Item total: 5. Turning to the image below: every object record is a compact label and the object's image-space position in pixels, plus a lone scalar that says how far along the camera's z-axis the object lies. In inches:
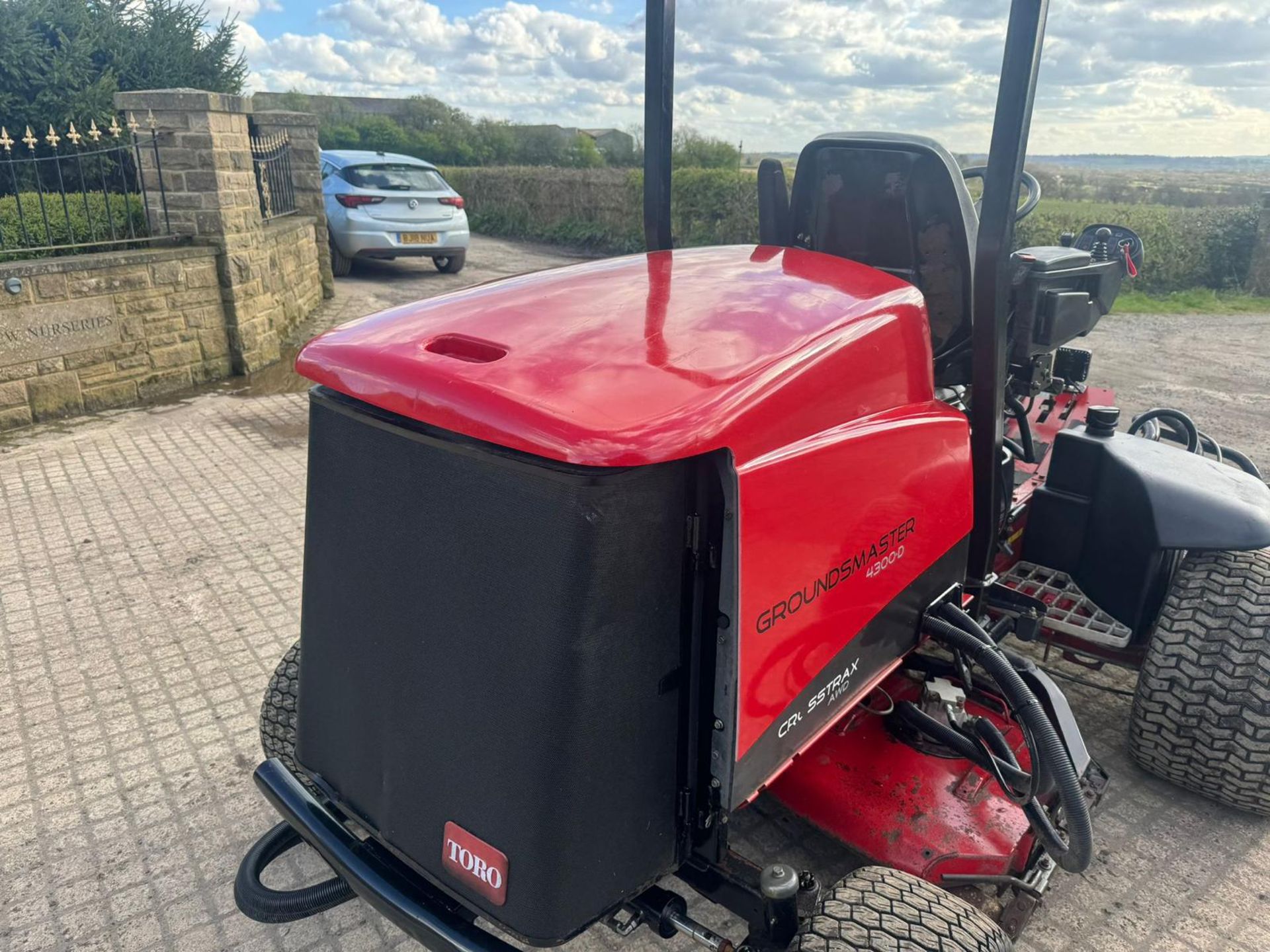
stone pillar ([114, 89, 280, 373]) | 274.8
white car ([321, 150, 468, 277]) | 464.4
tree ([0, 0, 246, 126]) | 331.6
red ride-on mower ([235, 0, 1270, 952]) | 61.9
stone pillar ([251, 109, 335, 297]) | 365.1
